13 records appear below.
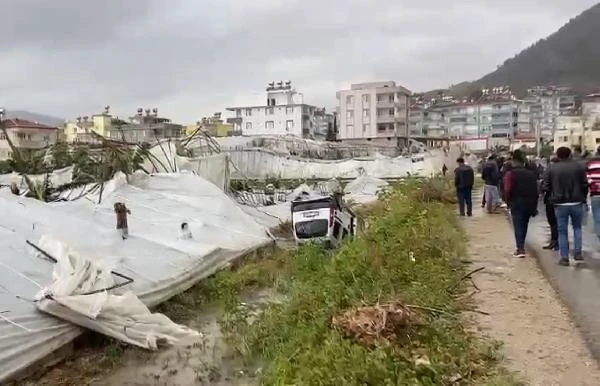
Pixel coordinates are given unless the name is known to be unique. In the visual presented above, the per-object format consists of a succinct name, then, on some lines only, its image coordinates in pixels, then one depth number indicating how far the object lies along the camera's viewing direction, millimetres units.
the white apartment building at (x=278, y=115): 76250
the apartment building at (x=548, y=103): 109812
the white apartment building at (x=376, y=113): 71375
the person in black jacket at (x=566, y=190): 7980
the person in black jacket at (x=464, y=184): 15328
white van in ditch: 12383
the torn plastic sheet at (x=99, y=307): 6754
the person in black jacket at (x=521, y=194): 8828
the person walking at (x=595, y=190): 8945
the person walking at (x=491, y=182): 15773
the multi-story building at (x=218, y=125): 67950
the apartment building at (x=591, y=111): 77106
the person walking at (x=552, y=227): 9617
